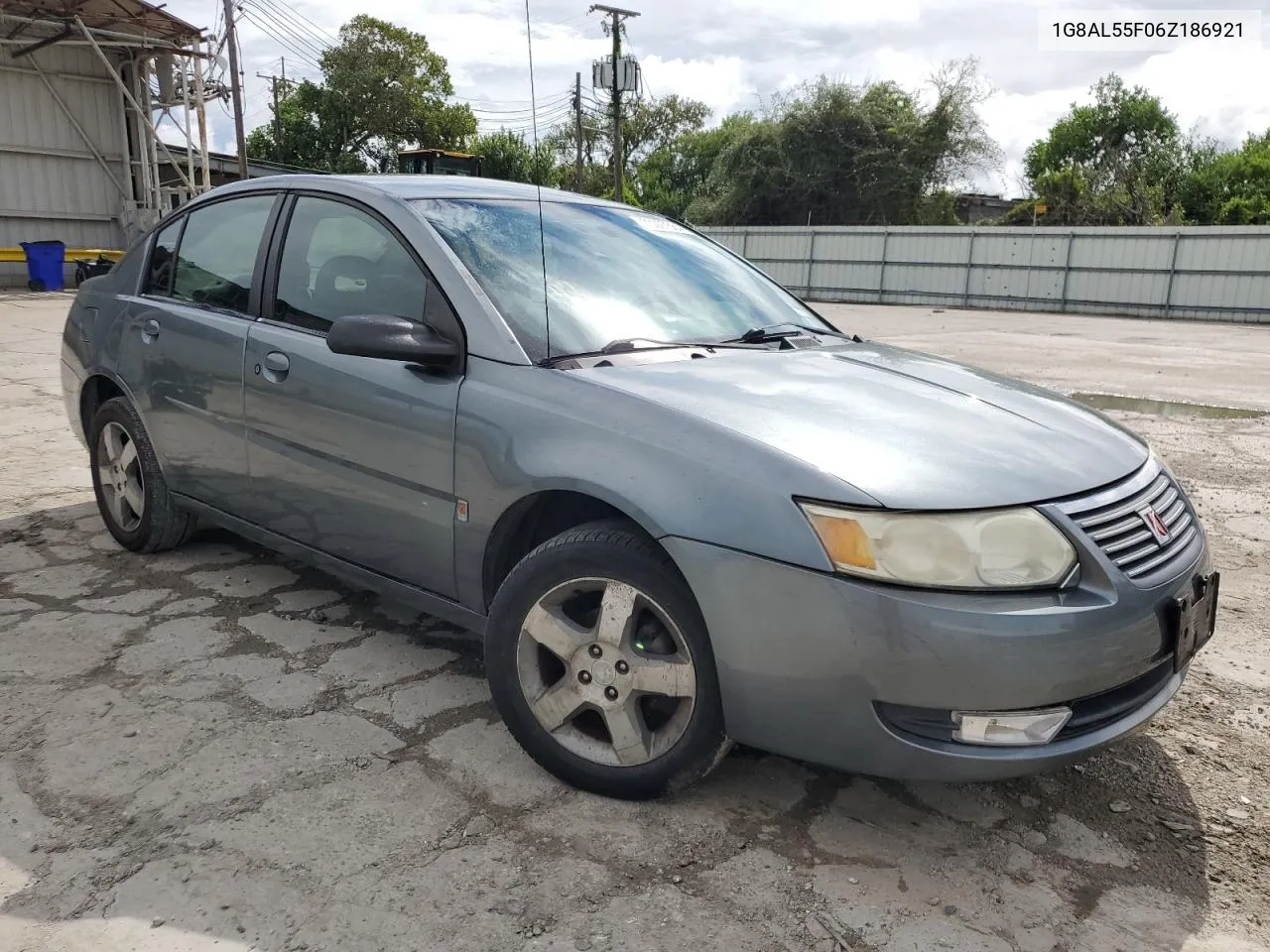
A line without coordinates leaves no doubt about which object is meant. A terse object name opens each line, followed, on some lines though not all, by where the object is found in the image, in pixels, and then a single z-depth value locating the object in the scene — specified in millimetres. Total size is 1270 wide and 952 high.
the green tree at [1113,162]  35125
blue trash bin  18922
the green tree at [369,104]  44406
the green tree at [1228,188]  33250
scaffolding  18391
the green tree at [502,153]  42312
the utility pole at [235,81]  27703
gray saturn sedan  1968
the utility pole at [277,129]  43500
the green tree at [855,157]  35531
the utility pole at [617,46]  26891
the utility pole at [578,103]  36875
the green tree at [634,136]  56119
